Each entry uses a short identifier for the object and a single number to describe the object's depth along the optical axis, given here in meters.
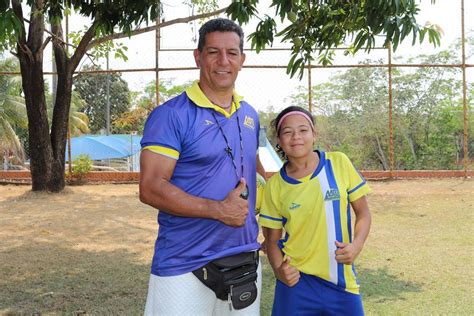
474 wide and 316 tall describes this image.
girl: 2.38
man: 2.14
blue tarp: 17.29
